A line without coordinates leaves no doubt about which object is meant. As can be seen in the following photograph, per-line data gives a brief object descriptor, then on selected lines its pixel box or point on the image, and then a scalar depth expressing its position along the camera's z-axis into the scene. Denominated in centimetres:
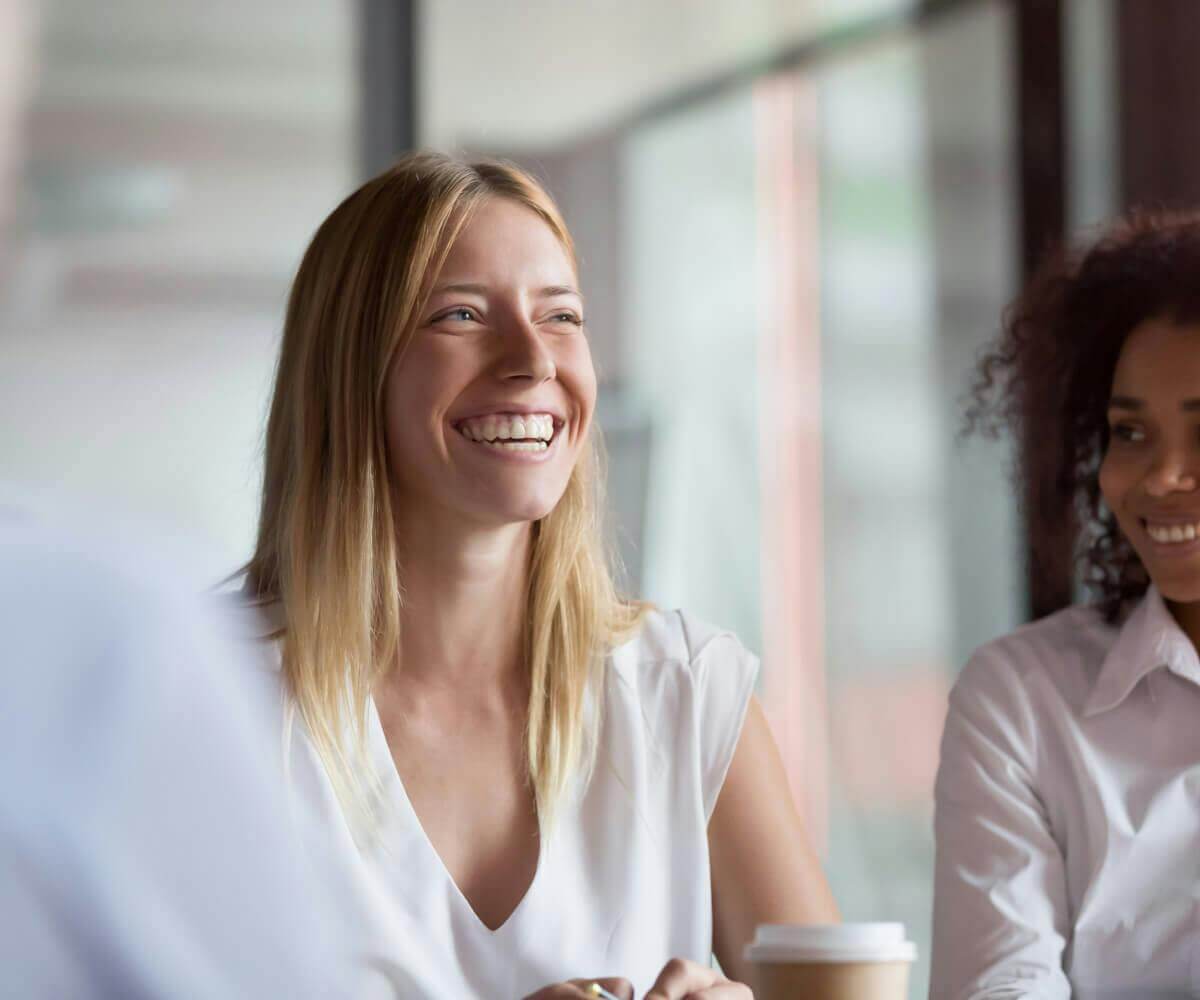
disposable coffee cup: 116
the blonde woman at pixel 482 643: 143
